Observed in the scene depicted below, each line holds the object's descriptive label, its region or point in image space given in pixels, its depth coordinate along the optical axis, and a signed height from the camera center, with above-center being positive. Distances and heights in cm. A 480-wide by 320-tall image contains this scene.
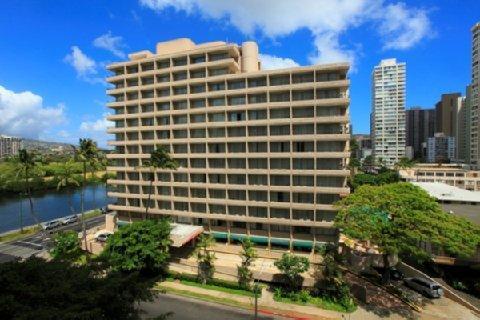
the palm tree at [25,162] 6195 -158
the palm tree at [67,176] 6477 -499
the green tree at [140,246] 4478 -1424
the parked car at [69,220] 8192 -1820
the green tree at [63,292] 1360 -717
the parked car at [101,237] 6427 -1801
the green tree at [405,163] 12162 -633
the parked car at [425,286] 4016 -1902
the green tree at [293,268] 4131 -1622
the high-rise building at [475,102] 12674 +1932
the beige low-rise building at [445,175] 11191 -1115
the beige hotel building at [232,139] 5244 +214
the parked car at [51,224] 7694 -1834
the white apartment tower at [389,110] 18250 +2345
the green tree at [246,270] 4441 -1759
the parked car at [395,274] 4544 -1918
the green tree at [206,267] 4676 -1800
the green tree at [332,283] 3944 -1814
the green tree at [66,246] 5368 -1662
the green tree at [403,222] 3606 -961
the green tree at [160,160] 5591 -152
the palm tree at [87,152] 5769 +25
